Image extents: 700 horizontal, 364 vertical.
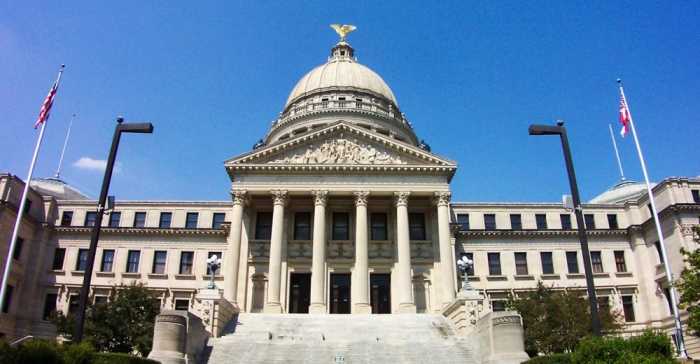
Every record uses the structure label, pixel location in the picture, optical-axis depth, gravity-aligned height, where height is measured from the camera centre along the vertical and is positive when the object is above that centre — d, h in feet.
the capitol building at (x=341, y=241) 140.67 +31.84
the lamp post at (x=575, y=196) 61.36 +18.76
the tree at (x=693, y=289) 91.04 +10.11
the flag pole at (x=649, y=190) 101.71 +30.89
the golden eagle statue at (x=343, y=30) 279.69 +160.07
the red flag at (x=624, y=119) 105.81 +43.53
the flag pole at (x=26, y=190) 89.35 +26.41
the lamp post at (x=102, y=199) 60.23 +18.03
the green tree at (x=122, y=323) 109.09 +6.39
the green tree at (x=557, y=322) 105.09 +5.63
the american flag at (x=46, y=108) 90.74 +39.77
